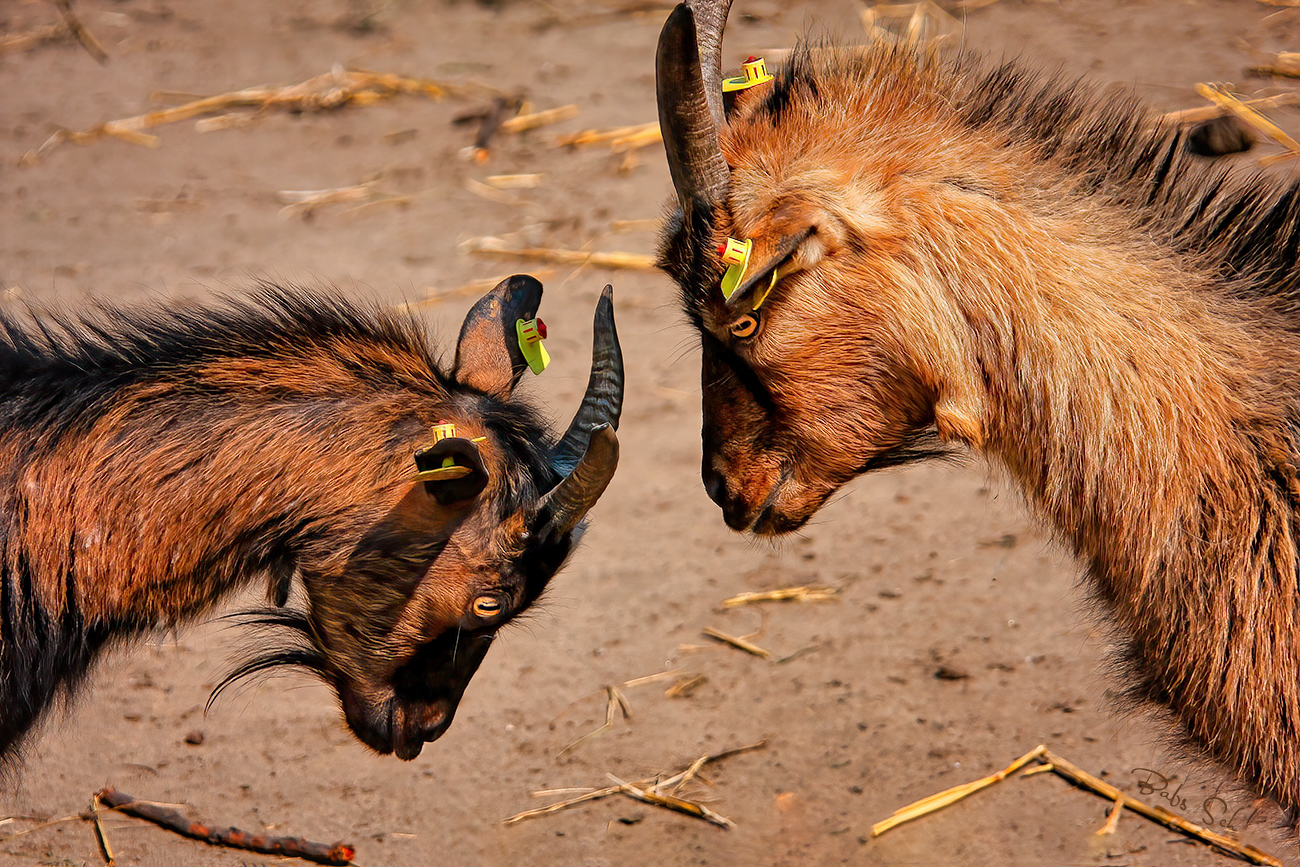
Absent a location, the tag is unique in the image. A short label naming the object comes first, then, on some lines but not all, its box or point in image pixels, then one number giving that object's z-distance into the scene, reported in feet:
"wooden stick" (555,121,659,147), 58.08
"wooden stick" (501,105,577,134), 60.13
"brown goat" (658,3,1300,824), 20.38
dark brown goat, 23.15
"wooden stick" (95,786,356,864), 29.04
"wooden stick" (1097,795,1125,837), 27.91
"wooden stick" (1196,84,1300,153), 45.75
